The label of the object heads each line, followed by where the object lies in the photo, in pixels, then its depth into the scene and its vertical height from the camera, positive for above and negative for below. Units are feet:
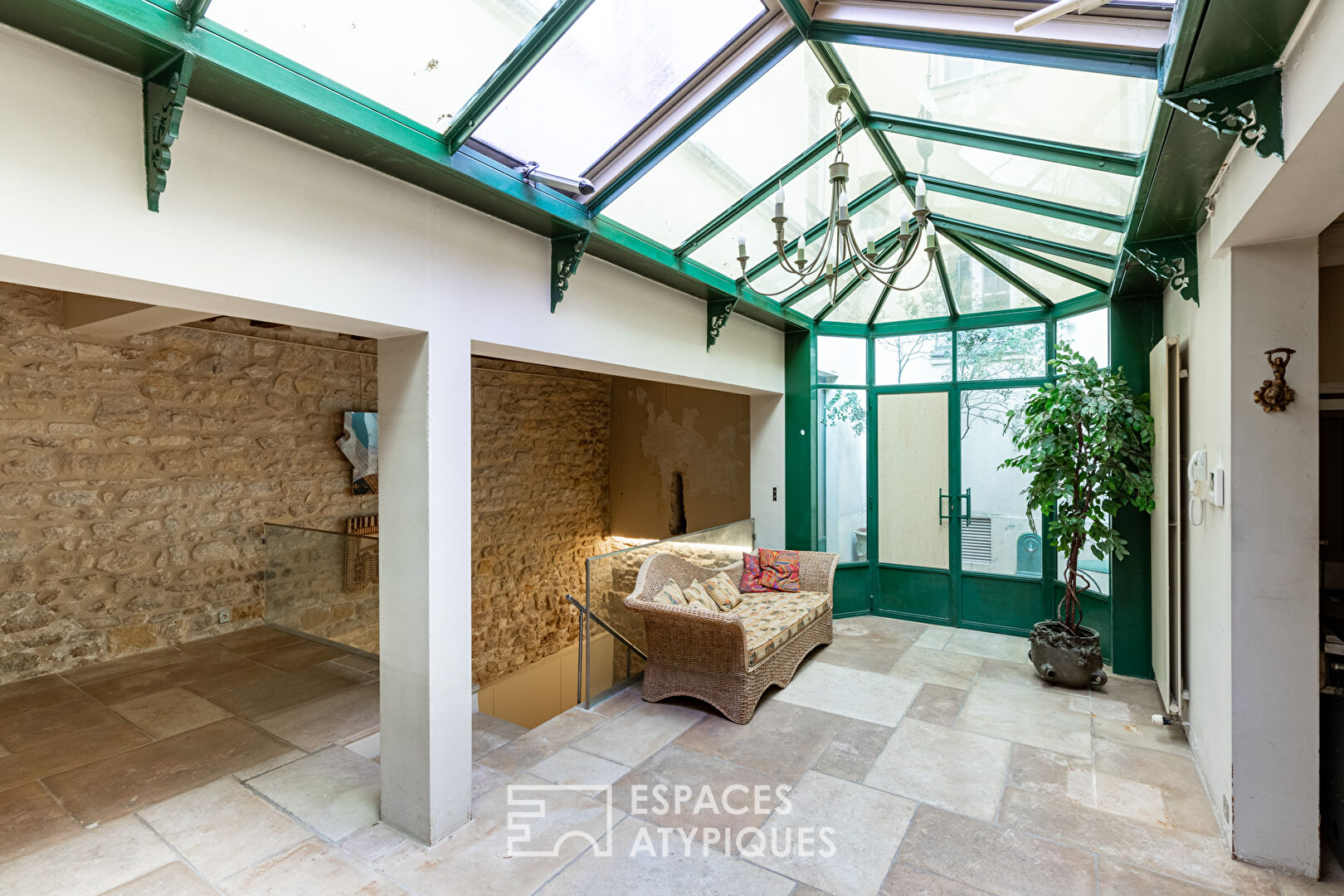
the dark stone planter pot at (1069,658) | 13.25 -4.58
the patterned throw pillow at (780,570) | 16.33 -3.28
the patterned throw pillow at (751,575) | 16.38 -3.42
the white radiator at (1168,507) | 10.87 -1.21
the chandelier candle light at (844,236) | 7.38 +2.59
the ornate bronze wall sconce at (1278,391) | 7.59 +0.59
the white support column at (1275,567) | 7.61 -1.57
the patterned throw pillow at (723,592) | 14.71 -3.50
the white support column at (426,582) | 8.27 -1.79
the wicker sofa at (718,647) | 11.83 -4.01
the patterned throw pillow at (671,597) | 12.68 -3.07
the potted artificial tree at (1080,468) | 12.75 -0.56
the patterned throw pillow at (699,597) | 13.50 -3.28
